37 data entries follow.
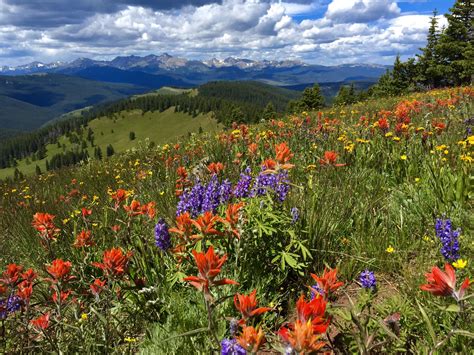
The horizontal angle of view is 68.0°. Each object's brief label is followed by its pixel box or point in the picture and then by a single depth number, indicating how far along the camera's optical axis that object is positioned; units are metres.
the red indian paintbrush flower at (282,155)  3.21
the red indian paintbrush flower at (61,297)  2.67
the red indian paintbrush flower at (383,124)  5.91
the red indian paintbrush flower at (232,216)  2.72
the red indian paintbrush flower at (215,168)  4.08
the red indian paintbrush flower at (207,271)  1.66
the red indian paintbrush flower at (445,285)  1.61
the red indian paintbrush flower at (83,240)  3.46
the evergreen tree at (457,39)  34.88
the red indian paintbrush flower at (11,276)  2.52
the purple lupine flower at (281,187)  3.64
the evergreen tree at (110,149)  156.84
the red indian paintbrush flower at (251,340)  1.44
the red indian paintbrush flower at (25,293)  2.51
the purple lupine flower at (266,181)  3.67
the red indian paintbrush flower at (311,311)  1.41
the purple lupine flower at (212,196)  3.71
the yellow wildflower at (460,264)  2.29
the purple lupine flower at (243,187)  3.94
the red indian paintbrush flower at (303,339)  1.33
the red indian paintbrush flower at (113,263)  2.53
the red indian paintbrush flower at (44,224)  3.40
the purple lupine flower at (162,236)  3.22
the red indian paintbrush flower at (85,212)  4.05
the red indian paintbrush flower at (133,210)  3.32
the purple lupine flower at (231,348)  1.72
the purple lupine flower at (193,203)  3.80
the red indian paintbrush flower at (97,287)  2.58
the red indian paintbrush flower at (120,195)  3.80
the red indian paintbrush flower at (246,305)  1.63
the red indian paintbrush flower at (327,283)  1.89
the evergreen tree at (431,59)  38.19
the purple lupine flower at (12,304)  2.66
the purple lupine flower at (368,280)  2.64
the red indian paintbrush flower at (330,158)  4.16
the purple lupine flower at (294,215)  3.44
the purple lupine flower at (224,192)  3.83
